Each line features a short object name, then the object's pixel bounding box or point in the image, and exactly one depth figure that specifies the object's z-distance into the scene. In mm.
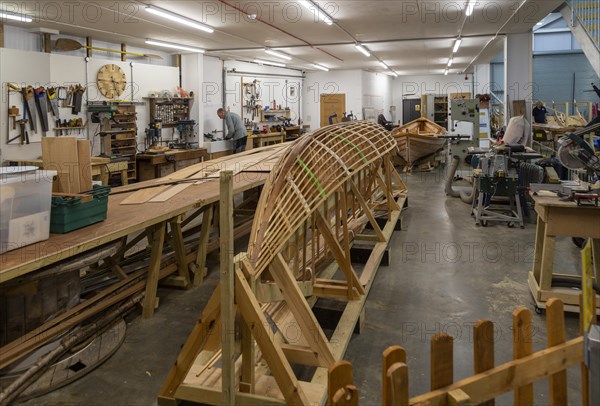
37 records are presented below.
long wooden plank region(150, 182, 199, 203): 3939
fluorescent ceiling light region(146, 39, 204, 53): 9740
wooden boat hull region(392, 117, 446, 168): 10984
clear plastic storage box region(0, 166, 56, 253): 2490
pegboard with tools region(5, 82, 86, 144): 7172
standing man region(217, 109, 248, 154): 11164
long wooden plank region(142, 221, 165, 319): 3785
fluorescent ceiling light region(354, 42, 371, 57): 11366
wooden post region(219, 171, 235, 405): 2137
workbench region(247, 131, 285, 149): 12858
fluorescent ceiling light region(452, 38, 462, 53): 10812
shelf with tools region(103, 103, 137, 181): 8805
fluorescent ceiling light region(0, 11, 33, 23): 6896
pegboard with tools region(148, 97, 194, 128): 10023
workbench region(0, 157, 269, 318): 2461
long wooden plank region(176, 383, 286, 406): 2365
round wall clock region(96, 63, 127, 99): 8781
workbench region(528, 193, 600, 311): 3543
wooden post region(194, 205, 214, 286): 4480
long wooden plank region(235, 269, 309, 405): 2236
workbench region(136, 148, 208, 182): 9170
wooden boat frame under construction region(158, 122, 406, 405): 2246
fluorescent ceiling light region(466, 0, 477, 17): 7080
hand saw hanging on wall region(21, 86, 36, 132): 7291
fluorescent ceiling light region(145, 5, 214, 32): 7074
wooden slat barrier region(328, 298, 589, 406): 1397
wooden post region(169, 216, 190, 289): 4215
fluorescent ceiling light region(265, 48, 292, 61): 11898
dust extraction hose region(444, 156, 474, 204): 8594
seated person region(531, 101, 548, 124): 10523
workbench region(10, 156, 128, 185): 7199
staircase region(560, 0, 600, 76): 7184
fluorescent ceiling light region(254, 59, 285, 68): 13905
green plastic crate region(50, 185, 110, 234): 2865
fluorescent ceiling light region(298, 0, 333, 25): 6984
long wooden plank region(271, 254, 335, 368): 2568
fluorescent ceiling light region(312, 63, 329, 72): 15530
